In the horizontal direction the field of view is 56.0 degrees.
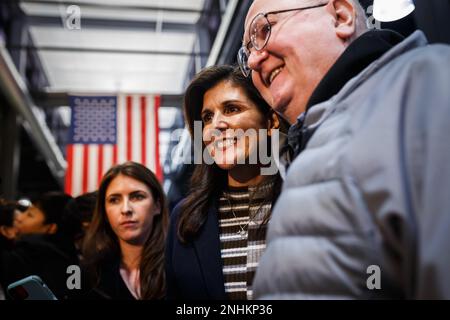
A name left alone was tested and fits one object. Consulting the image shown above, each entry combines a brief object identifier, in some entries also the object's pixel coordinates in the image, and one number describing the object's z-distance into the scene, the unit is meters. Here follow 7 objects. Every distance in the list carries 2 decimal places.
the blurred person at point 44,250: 1.64
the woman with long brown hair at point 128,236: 1.62
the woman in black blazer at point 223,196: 1.28
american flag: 2.50
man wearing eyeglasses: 0.60
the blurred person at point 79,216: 1.80
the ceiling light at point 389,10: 1.43
